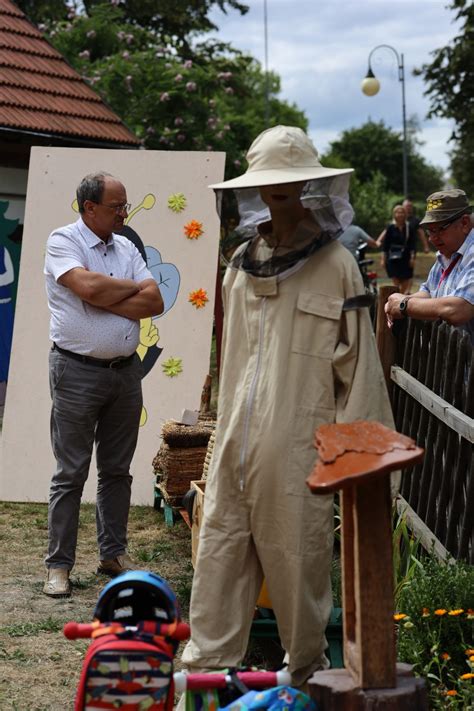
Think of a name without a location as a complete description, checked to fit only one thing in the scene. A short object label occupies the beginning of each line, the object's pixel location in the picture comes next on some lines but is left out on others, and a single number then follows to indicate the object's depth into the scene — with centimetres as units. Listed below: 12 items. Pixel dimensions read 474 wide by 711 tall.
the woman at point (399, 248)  1759
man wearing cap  471
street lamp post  3491
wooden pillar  270
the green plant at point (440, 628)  368
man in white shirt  512
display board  689
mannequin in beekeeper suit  336
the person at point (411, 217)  1811
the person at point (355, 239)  1612
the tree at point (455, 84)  2858
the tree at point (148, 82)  1612
